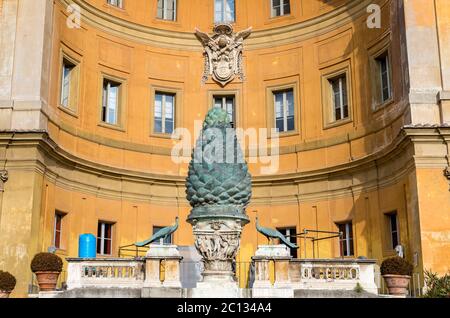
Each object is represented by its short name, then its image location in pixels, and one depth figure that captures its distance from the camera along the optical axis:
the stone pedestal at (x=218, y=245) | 11.08
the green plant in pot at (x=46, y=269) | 12.75
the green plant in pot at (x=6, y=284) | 13.11
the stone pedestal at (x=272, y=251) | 12.22
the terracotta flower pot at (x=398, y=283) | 12.78
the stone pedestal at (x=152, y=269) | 12.14
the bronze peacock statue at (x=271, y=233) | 12.70
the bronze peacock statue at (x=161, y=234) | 12.01
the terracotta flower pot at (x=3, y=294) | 13.09
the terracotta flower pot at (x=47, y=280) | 12.81
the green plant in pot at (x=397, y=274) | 12.73
